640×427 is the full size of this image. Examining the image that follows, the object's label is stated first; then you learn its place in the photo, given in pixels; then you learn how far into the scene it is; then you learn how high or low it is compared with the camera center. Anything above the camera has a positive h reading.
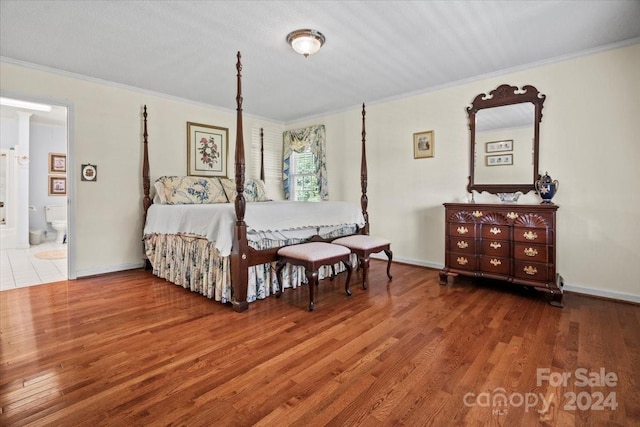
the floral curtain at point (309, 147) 5.32 +1.17
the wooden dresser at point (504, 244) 2.84 -0.32
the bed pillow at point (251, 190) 4.69 +0.36
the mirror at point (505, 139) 3.33 +0.82
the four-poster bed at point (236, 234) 2.68 -0.22
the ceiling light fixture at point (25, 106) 4.76 +1.73
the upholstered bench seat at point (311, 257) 2.68 -0.41
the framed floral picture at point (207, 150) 4.64 +0.98
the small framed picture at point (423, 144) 4.09 +0.91
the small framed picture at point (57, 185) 6.57 +0.60
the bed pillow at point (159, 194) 4.01 +0.25
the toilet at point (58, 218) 6.26 -0.11
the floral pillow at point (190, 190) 4.05 +0.31
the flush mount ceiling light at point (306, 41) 2.63 +1.49
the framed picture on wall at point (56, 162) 6.50 +1.07
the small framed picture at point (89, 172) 3.68 +0.49
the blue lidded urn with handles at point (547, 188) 3.01 +0.23
